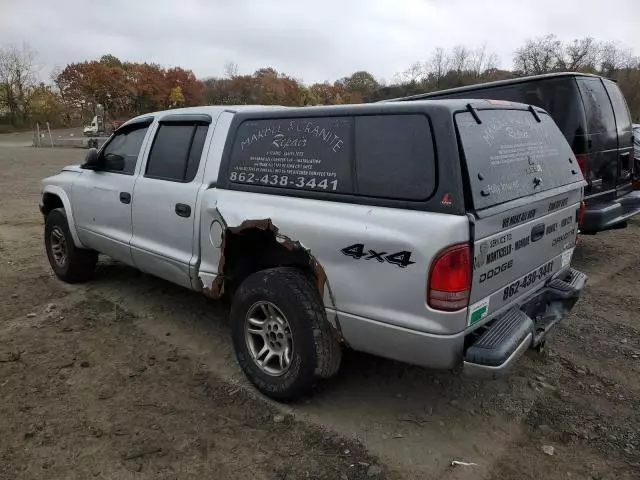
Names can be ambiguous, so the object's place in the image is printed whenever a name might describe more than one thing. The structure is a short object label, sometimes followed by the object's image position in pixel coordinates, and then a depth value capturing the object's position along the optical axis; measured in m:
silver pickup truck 2.35
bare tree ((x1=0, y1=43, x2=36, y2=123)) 54.94
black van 5.11
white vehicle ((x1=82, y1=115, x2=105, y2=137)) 38.03
